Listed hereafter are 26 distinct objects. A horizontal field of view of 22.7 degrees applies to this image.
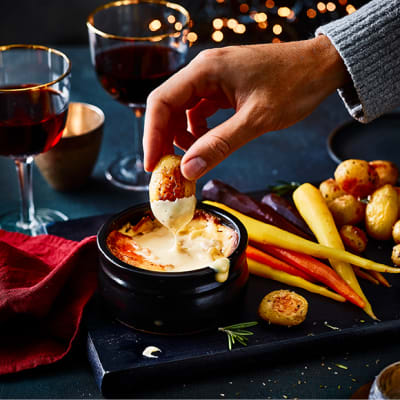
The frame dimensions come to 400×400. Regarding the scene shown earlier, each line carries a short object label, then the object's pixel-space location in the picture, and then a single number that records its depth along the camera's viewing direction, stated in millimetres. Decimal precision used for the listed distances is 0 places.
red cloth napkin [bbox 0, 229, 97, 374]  719
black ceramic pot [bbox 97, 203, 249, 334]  708
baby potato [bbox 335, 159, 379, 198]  876
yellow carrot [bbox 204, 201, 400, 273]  784
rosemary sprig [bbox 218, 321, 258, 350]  720
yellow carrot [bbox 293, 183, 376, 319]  784
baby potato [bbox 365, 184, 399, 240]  834
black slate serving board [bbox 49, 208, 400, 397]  698
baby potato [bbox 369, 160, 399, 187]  885
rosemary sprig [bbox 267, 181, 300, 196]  914
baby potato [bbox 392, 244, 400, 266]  800
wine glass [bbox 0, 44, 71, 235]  818
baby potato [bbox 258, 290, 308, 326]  729
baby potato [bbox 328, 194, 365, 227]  851
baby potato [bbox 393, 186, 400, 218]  847
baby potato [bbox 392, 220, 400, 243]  819
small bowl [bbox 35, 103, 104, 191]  911
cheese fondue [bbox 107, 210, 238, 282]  740
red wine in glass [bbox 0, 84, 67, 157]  815
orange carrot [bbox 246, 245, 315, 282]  797
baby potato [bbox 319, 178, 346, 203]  873
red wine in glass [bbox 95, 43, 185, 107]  928
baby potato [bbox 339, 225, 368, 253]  823
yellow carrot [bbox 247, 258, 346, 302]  773
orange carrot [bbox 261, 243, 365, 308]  767
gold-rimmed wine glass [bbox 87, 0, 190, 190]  929
